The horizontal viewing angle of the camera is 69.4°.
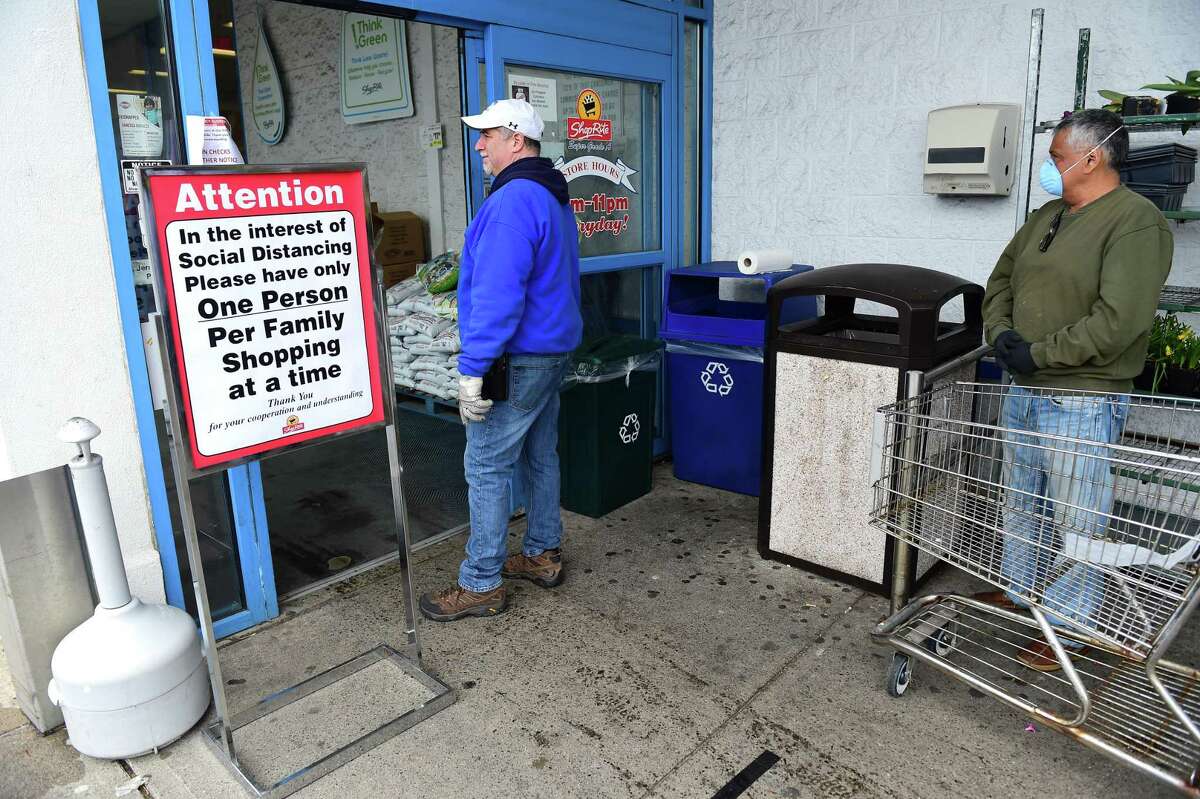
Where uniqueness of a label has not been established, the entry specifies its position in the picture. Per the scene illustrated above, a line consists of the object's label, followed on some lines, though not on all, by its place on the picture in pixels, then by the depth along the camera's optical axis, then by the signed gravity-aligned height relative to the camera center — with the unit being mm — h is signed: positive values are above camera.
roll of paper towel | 4301 -323
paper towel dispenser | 3912 +191
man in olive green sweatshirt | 2719 -441
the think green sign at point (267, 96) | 7484 +962
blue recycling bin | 4492 -894
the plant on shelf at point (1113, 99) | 3391 +336
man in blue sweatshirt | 3104 -444
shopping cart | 2270 -1110
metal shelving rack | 3191 +222
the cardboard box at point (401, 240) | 6293 -255
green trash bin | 4316 -1121
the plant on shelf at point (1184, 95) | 3137 +319
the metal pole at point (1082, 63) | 3619 +506
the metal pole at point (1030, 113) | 3764 +330
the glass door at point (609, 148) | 4164 +266
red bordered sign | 2352 -278
